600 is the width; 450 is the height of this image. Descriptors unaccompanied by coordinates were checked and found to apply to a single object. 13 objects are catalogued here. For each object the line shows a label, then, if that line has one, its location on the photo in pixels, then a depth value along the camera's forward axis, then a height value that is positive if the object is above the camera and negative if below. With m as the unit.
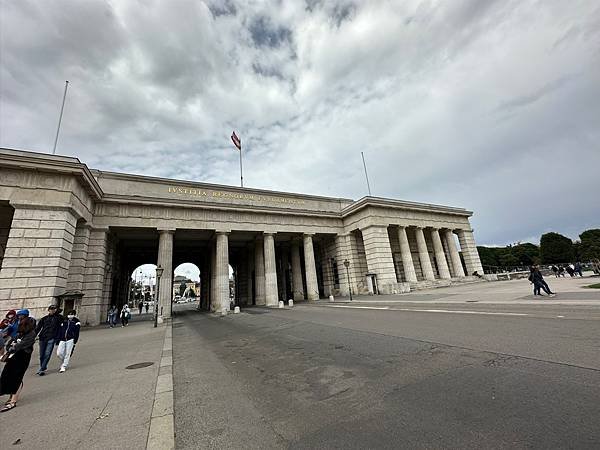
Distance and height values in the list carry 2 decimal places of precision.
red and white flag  33.47 +19.19
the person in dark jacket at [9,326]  7.88 -0.10
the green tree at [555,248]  71.12 +5.63
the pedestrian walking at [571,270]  29.28 -0.17
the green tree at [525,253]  83.75 +5.96
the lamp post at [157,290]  20.55 +1.43
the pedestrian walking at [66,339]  8.48 -0.66
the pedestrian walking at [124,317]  22.27 -0.43
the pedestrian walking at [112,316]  21.55 -0.27
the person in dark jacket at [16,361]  5.54 -0.80
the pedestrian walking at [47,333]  8.24 -0.41
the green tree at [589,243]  55.97 +5.92
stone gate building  17.30 +7.16
